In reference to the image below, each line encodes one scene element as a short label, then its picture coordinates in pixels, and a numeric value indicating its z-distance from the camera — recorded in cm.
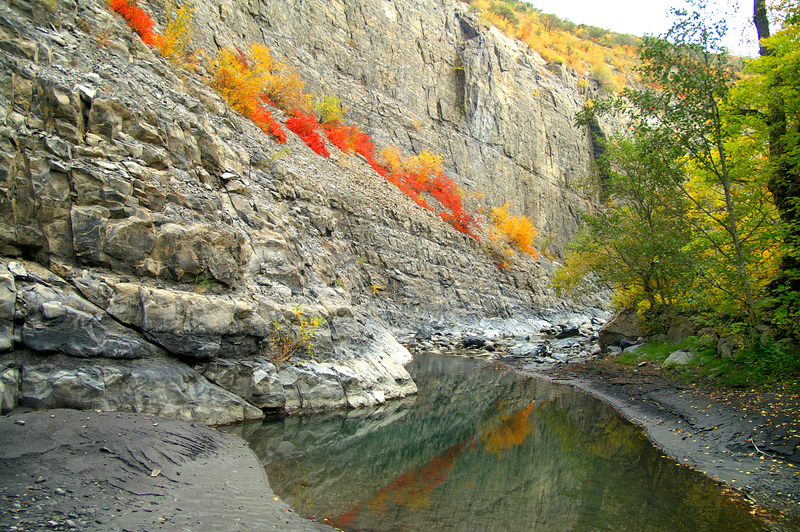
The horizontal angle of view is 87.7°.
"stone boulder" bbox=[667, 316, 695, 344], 1573
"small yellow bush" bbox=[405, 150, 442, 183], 3681
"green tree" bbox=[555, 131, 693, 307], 1462
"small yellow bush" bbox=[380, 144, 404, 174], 3538
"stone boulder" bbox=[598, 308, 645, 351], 1965
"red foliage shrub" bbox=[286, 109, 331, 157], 2538
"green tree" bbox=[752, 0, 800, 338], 950
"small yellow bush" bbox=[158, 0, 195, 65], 1580
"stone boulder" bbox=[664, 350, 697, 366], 1338
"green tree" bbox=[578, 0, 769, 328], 1042
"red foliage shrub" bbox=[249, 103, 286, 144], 2080
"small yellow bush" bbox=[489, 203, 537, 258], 3978
